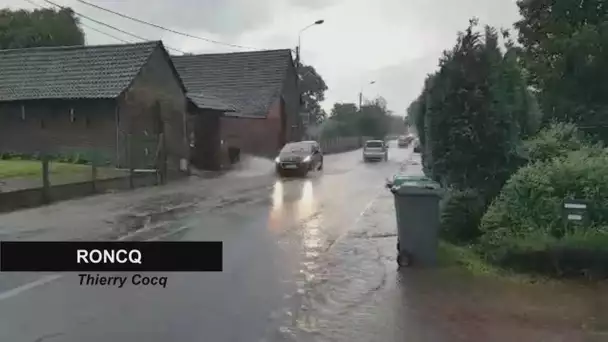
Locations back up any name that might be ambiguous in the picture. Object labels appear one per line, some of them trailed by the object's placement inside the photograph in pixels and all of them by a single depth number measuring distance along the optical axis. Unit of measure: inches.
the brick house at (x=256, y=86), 1862.7
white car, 1829.5
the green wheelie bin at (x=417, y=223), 339.6
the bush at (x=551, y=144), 479.6
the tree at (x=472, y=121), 415.8
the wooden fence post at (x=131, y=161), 871.8
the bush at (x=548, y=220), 313.9
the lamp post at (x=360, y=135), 3231.3
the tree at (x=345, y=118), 3294.8
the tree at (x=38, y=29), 2084.2
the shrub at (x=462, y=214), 394.3
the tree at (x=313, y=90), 3371.1
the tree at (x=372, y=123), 3371.3
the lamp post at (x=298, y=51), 1809.8
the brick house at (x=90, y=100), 1136.2
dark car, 1191.6
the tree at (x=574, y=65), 928.3
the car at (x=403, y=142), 3467.0
